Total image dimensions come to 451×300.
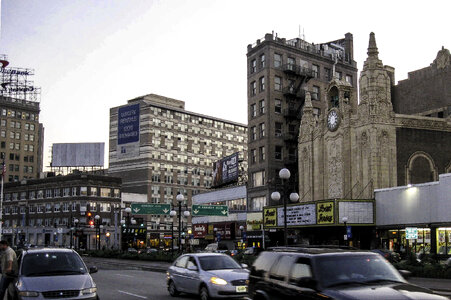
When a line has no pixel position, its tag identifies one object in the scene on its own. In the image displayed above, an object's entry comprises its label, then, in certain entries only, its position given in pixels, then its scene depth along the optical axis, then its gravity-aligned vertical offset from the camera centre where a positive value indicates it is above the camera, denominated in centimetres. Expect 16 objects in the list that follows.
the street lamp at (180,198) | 3962 +152
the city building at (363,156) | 4919 +576
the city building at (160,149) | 13688 +1741
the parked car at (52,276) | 1341 -139
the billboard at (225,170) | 8894 +791
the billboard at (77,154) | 13388 +1515
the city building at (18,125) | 15250 +2519
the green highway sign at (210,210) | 5744 +104
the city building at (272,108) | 7431 +1467
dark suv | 909 -98
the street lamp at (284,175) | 2816 +223
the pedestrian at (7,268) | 1450 -121
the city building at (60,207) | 11294 +245
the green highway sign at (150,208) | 5712 +118
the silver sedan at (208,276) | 1739 -177
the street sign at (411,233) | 4266 -86
